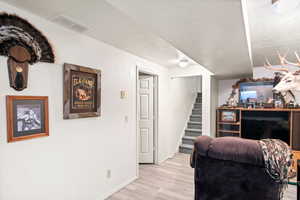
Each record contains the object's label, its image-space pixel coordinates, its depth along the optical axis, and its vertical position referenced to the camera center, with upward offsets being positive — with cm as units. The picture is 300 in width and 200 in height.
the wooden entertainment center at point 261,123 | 333 -58
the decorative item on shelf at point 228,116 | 392 -45
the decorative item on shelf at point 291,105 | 335 -16
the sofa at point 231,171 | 133 -64
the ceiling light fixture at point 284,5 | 136 +78
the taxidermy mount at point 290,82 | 211 +19
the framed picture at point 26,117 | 146 -19
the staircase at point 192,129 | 478 -101
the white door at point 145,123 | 382 -60
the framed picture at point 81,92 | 193 +7
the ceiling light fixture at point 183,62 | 320 +67
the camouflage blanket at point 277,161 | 125 -48
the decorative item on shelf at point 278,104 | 348 -15
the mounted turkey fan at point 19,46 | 142 +46
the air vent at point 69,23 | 168 +79
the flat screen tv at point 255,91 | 372 +13
